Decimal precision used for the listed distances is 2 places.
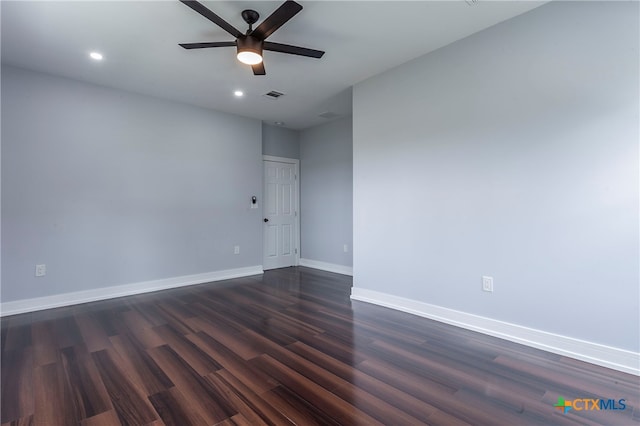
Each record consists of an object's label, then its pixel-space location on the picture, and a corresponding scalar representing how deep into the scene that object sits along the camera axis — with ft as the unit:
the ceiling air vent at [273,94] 13.47
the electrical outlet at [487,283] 8.90
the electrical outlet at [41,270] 11.33
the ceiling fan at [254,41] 7.00
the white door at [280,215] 18.80
